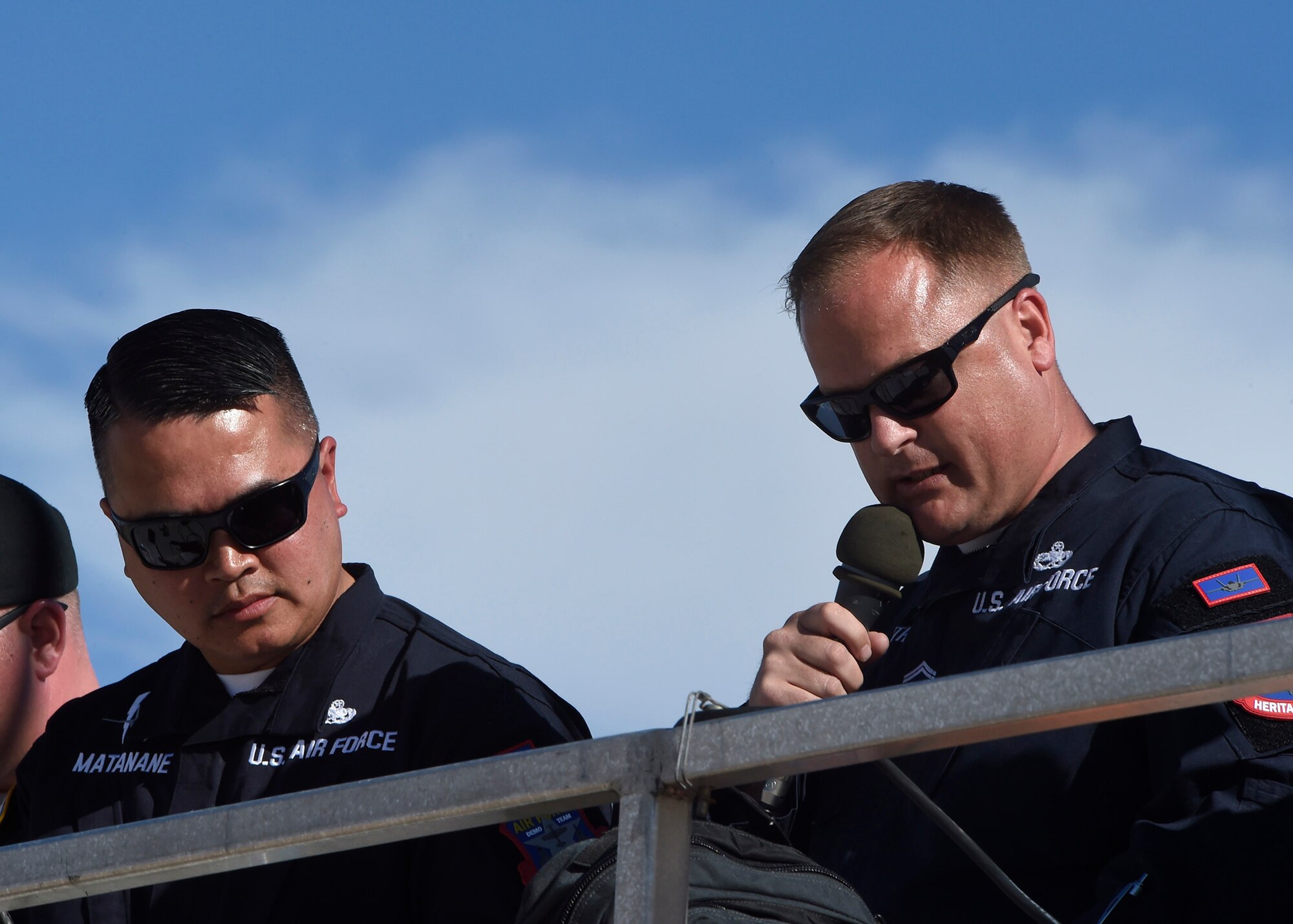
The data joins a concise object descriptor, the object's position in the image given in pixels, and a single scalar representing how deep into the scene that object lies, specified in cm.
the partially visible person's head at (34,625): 799
